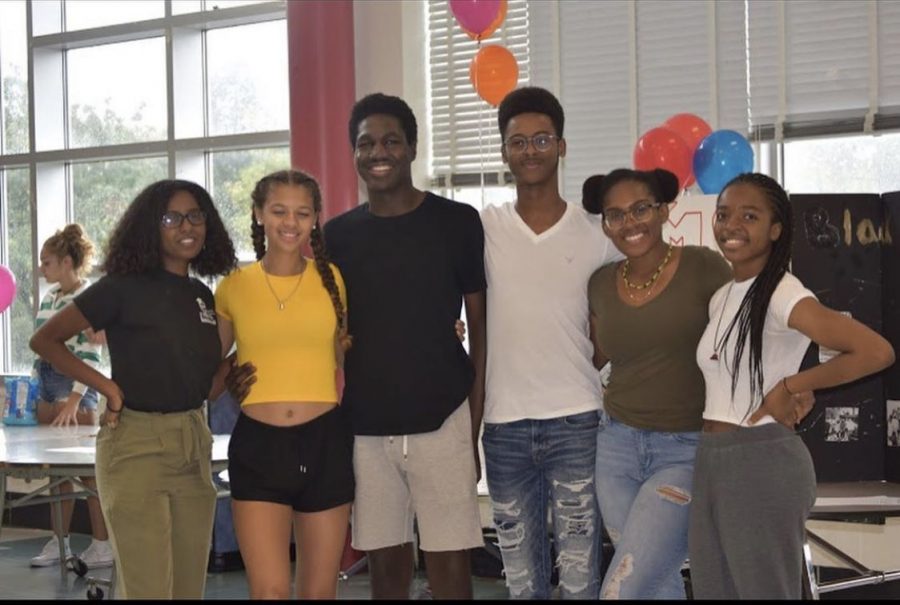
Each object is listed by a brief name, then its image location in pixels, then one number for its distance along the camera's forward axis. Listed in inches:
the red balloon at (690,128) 195.6
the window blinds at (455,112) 245.1
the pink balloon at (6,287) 259.8
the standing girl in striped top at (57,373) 244.5
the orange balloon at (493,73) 212.5
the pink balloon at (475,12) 206.4
